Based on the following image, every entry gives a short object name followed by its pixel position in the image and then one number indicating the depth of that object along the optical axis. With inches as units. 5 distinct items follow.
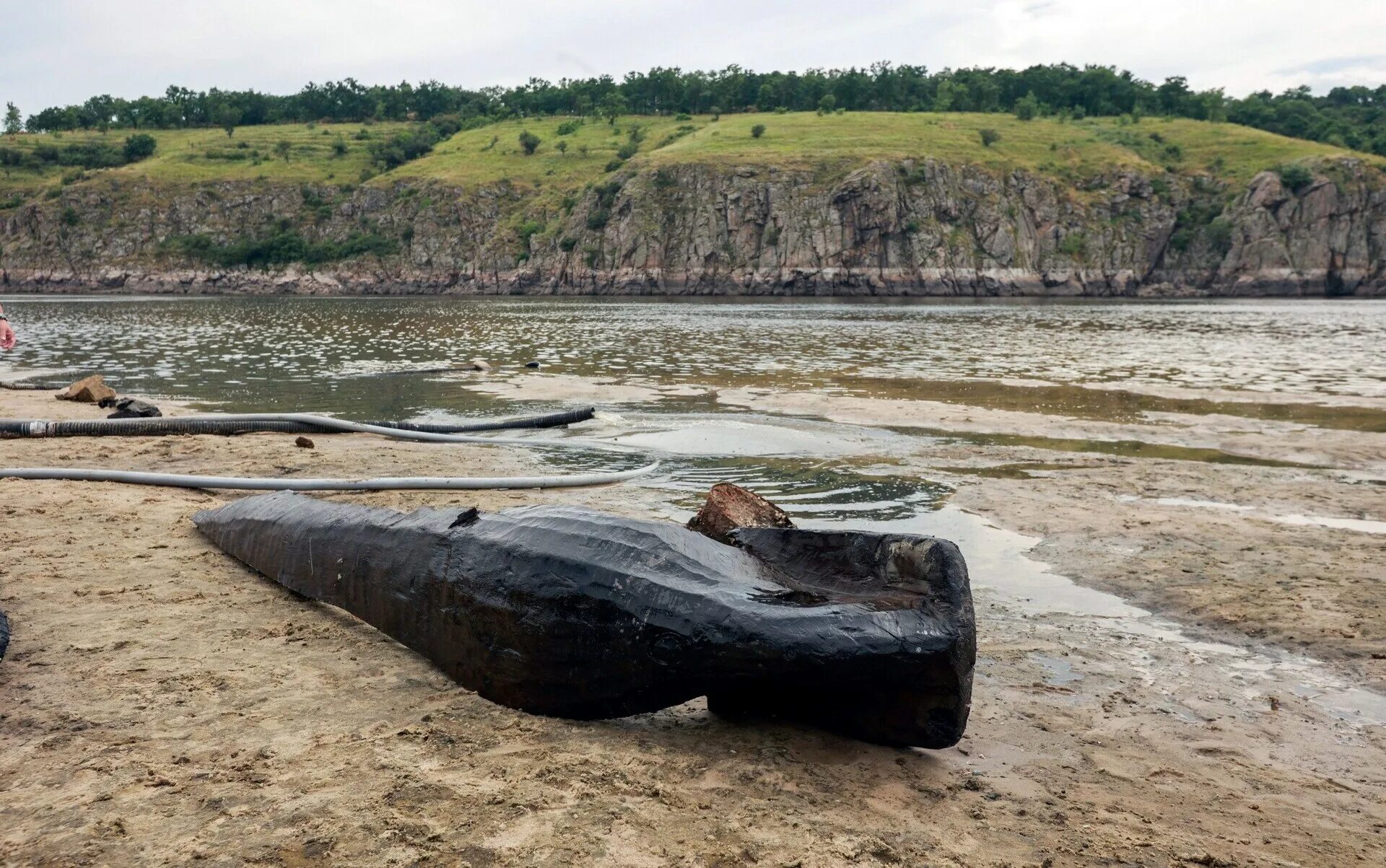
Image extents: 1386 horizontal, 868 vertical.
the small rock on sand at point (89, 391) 661.9
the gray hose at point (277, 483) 355.9
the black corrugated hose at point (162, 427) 497.7
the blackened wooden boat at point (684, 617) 158.1
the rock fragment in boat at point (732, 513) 255.9
